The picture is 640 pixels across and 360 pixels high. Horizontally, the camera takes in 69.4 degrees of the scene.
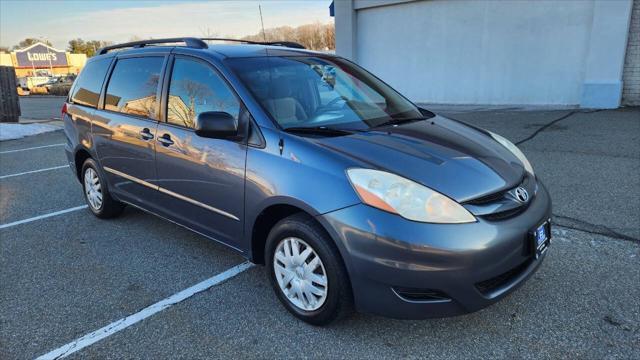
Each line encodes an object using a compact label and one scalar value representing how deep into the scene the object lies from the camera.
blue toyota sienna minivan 2.37
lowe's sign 77.00
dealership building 10.05
